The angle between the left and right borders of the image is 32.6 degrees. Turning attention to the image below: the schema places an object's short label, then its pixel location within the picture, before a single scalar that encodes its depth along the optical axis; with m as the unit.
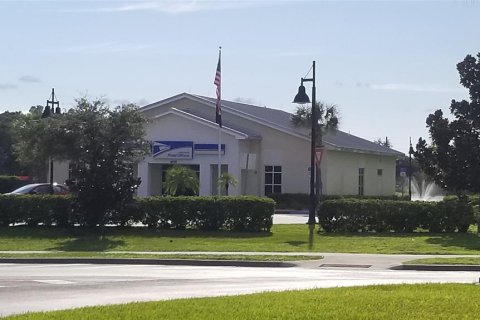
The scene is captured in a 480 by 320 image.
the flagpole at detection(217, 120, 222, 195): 49.59
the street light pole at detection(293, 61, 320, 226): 28.66
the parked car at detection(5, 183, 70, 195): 43.84
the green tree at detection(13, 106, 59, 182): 38.65
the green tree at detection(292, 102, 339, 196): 51.90
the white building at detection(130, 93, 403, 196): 52.22
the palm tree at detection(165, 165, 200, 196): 40.62
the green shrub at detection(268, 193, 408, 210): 51.62
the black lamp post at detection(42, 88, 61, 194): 42.15
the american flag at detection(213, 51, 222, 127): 42.06
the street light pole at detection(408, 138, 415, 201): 74.35
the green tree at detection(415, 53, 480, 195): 32.72
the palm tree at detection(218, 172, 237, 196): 46.97
